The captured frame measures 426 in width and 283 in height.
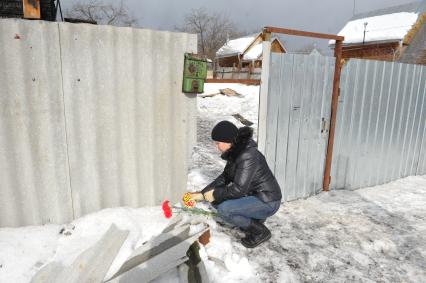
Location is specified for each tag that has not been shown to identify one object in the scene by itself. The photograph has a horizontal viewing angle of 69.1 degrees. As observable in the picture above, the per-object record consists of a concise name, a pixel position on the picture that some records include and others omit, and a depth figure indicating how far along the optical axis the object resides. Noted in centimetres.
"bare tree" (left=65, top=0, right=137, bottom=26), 3378
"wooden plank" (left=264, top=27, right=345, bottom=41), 407
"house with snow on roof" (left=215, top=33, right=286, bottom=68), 3189
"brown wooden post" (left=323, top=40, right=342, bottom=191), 479
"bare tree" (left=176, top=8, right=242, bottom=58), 4922
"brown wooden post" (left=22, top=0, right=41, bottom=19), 286
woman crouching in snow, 317
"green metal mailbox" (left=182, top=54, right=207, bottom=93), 347
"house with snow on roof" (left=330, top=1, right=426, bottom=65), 2494
